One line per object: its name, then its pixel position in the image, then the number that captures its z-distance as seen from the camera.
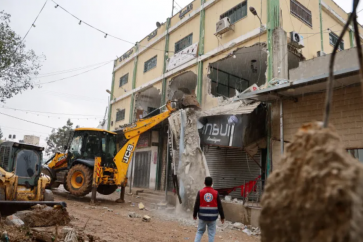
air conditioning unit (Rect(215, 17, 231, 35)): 12.01
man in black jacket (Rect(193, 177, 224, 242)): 4.85
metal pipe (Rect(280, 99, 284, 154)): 8.85
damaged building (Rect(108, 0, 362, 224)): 9.72
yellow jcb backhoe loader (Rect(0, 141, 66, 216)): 6.37
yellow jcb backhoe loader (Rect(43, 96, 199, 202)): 10.39
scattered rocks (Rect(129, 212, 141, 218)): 8.77
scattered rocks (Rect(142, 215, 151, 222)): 8.30
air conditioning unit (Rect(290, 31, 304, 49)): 10.52
